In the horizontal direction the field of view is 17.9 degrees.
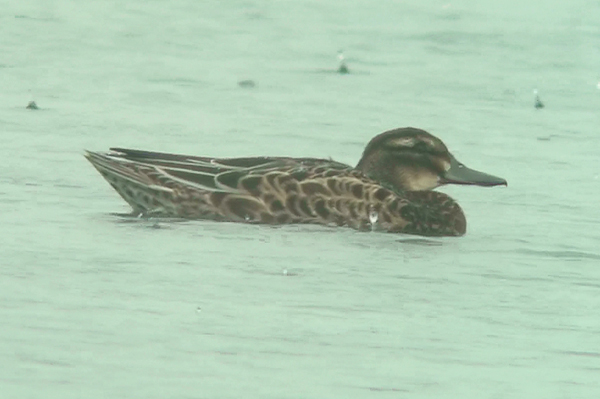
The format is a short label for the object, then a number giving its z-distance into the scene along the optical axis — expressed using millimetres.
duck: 10633
